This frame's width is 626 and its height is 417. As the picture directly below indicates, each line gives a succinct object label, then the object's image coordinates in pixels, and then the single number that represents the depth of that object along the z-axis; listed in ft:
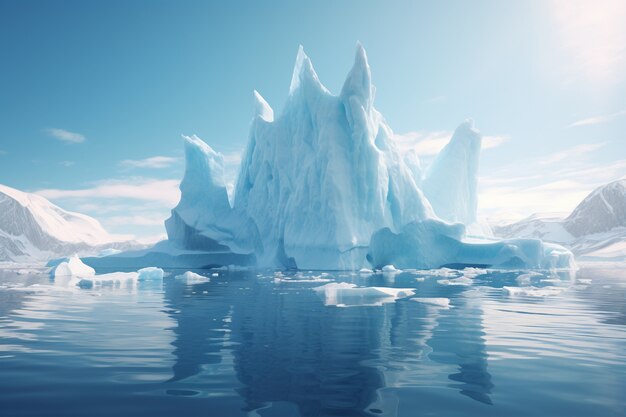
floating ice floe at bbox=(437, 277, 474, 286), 61.72
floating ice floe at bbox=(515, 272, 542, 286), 60.92
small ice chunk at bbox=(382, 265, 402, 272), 90.68
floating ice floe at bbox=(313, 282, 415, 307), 39.22
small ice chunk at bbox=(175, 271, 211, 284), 71.28
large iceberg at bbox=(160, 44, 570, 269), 97.86
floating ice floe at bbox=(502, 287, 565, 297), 44.89
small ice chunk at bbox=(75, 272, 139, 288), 60.80
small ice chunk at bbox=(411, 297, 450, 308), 36.83
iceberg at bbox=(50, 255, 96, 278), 80.55
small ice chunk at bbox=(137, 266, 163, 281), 74.28
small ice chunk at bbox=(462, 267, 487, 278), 81.38
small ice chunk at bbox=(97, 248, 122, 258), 125.59
